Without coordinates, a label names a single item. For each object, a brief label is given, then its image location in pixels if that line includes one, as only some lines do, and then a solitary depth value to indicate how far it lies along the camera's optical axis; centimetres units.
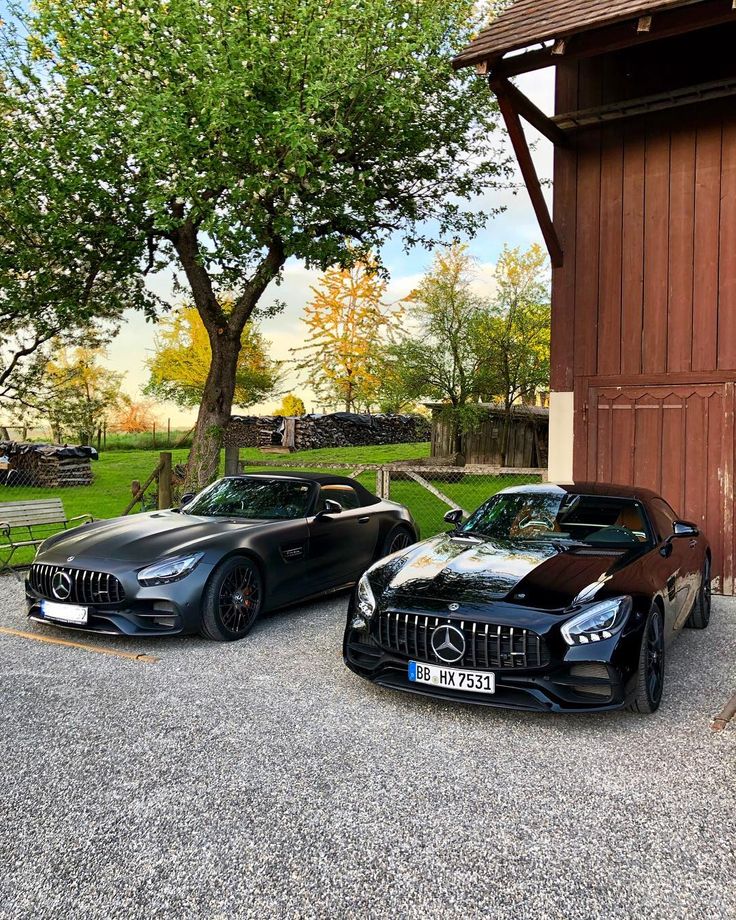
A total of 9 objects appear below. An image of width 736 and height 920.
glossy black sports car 388
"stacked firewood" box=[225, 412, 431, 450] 2655
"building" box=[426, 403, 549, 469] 2106
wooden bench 851
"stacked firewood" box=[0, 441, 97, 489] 1969
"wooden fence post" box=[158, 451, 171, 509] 1099
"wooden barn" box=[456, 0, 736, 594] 820
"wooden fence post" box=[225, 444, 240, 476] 1102
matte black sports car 548
